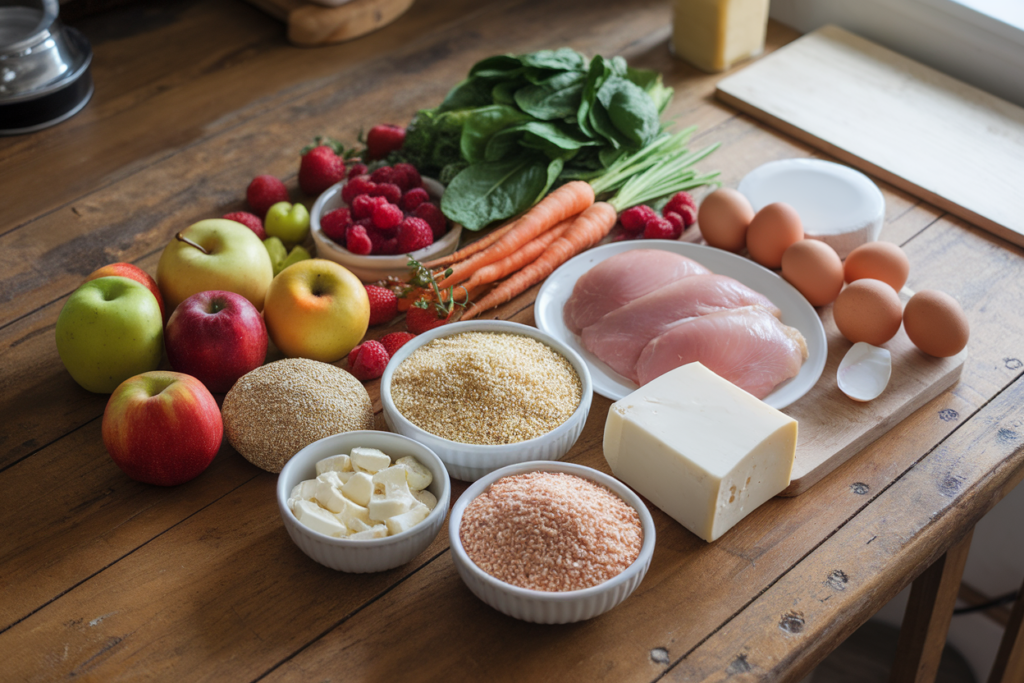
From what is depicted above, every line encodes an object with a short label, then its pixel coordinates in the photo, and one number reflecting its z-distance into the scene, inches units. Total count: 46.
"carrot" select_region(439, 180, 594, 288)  60.9
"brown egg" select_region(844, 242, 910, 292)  56.8
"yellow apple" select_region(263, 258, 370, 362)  54.4
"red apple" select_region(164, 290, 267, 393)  51.5
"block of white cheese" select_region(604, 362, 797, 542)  43.3
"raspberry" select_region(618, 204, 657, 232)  65.1
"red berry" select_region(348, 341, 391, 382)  54.4
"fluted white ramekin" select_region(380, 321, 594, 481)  47.1
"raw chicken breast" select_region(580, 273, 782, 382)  53.9
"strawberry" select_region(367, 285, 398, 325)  58.4
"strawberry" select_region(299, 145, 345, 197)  69.1
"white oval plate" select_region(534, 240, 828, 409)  53.1
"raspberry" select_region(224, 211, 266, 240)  64.2
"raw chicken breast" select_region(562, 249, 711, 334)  56.4
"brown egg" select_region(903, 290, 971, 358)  52.4
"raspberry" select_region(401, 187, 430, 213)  64.0
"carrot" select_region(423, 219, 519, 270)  60.6
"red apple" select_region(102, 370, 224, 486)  46.0
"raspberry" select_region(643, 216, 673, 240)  64.2
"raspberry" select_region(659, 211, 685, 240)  65.0
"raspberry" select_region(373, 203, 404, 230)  61.1
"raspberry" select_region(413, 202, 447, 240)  63.5
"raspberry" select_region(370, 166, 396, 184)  65.9
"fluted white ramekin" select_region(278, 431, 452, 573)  41.6
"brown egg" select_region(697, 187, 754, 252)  62.0
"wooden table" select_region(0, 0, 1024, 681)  40.6
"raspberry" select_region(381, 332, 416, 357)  55.9
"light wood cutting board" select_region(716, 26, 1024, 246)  68.3
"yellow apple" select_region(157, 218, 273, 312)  56.3
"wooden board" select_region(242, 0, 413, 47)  89.1
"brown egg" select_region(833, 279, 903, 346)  53.8
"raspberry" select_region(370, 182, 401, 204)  63.9
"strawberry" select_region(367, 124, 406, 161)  71.7
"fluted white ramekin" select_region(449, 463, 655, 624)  38.8
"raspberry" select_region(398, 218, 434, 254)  61.1
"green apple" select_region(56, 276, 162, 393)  51.2
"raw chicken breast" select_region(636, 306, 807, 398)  51.5
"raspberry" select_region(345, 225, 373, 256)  60.3
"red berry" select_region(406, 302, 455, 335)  57.8
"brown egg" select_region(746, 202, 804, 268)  59.8
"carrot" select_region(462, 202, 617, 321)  61.0
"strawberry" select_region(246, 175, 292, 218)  67.9
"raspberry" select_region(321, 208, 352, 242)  61.7
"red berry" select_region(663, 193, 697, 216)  66.6
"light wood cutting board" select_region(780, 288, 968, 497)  48.6
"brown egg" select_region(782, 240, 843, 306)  57.1
